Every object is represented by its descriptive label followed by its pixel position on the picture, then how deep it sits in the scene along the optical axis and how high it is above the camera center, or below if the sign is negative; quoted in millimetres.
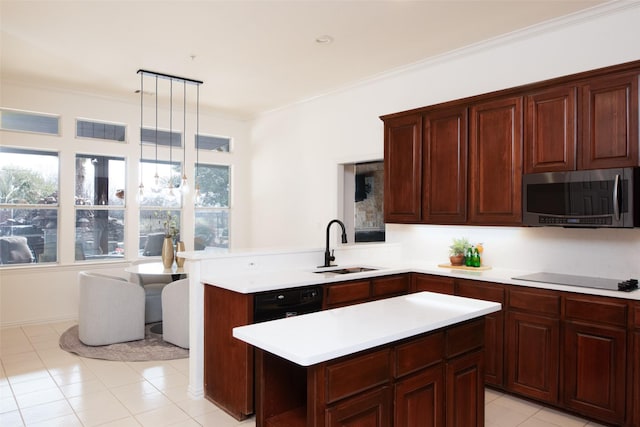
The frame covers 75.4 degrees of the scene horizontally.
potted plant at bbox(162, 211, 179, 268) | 5012 -455
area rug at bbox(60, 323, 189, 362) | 4152 -1422
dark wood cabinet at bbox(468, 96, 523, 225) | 3512 +476
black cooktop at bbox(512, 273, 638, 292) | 2891 -489
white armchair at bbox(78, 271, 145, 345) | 4441 -1050
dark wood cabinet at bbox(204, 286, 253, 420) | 2844 -1004
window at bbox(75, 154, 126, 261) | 5848 +102
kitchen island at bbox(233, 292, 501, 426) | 1644 -682
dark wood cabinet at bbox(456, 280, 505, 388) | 3326 -956
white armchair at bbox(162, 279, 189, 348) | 4348 -1034
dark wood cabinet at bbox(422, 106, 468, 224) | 3887 +480
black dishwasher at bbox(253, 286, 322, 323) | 2875 -638
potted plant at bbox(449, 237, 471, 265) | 4086 -345
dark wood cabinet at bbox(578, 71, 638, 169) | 2904 +689
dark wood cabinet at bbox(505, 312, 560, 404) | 3033 -1053
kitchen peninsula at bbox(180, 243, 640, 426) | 2750 -808
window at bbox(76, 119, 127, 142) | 5832 +1215
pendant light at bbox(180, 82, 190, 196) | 6636 +1208
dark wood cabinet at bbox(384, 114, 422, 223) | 4238 +498
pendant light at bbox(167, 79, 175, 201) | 6508 +1160
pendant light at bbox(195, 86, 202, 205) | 6779 +1142
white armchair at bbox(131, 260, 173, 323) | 5336 -1108
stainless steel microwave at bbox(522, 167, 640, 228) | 2859 +139
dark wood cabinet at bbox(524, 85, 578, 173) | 3191 +693
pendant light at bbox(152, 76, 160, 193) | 6438 +456
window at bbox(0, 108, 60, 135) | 5324 +1215
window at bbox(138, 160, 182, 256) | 6375 +120
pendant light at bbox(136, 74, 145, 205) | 6001 +1399
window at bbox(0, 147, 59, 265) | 5328 +101
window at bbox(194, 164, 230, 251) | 6945 +102
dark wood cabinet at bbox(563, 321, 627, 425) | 2729 -1050
